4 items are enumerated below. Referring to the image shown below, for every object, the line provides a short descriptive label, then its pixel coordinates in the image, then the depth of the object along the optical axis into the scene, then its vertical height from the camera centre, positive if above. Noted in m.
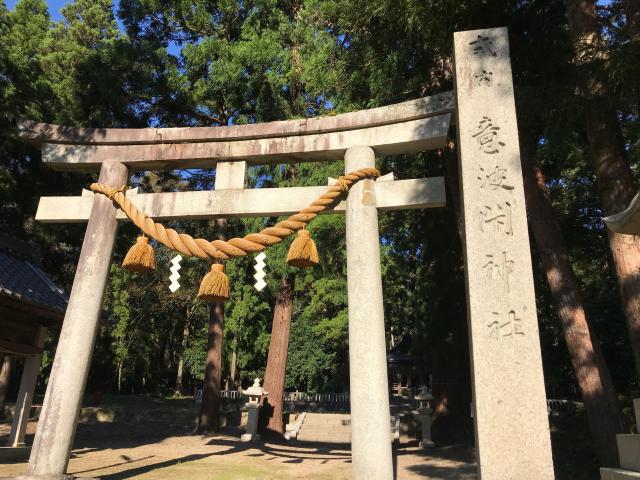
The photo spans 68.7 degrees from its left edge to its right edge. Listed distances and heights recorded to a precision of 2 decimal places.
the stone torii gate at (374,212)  3.38 +1.75
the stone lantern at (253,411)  11.66 -0.46
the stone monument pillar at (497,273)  3.23 +0.94
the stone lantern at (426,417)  10.59 -0.43
